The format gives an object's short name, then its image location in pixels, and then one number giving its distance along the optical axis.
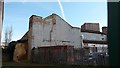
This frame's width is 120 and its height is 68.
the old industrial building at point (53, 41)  6.44
